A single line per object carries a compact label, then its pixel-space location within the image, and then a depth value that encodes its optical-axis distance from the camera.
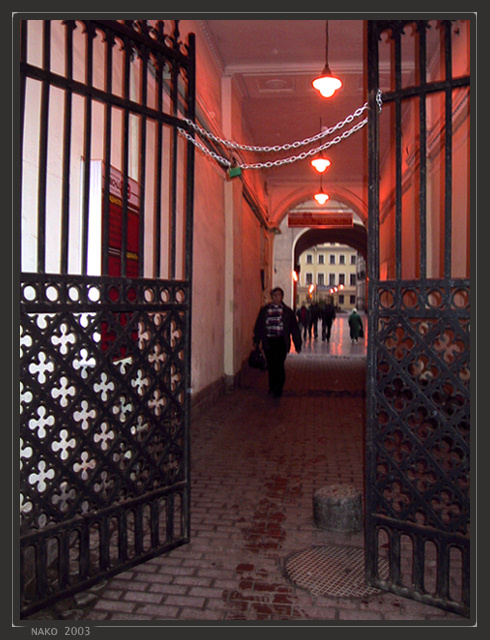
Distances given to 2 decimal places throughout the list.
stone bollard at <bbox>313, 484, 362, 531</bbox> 4.41
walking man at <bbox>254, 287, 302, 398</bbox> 10.17
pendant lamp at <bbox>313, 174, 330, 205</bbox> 16.80
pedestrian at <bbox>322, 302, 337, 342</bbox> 25.05
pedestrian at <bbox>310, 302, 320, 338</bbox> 27.28
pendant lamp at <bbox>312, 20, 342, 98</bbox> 8.59
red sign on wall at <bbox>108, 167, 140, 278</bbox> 4.62
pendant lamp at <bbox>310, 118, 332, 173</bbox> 13.01
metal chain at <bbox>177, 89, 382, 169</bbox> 3.67
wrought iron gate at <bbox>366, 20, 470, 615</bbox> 3.23
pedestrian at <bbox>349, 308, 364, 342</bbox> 23.03
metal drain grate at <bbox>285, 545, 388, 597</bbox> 3.48
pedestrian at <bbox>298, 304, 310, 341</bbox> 25.75
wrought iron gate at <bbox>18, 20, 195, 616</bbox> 3.20
